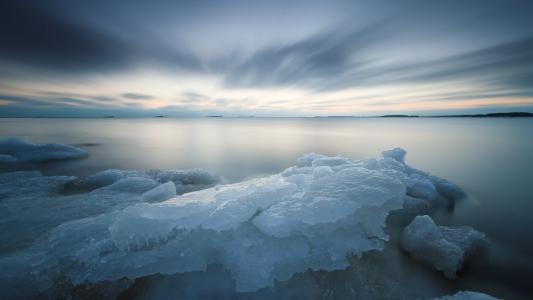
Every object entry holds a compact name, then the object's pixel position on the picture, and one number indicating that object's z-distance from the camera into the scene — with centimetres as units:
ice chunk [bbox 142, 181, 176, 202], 520
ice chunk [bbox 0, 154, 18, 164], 897
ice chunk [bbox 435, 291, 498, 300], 235
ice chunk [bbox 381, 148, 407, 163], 781
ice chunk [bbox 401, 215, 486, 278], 327
